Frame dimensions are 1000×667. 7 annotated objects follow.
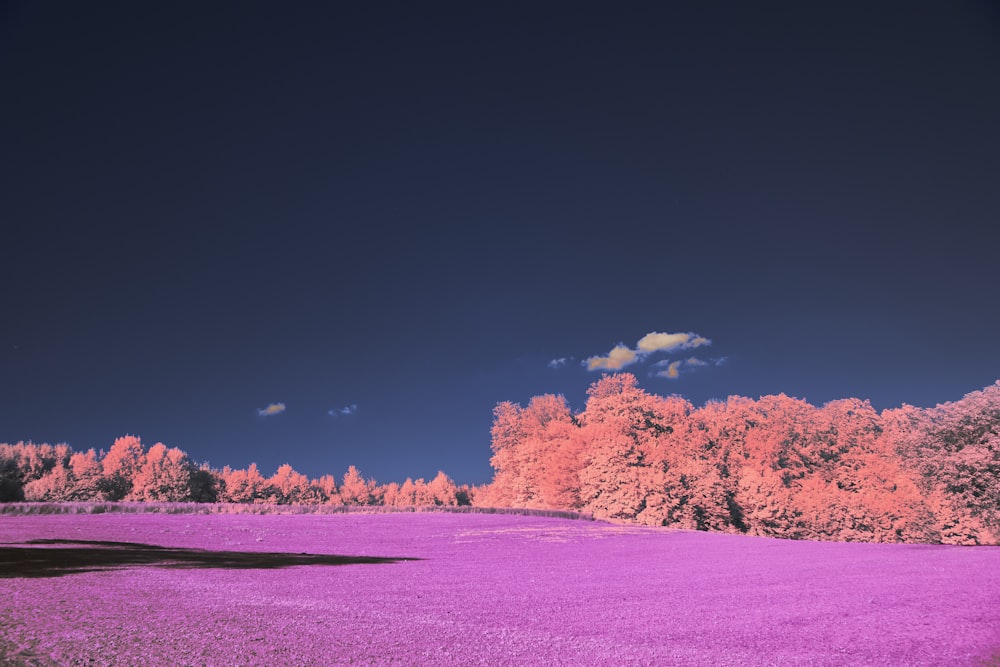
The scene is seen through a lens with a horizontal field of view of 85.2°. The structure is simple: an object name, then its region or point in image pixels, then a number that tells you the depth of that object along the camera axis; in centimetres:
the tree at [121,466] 6206
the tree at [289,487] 11675
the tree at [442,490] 12306
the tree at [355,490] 13975
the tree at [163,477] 6619
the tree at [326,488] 13438
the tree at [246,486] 10369
